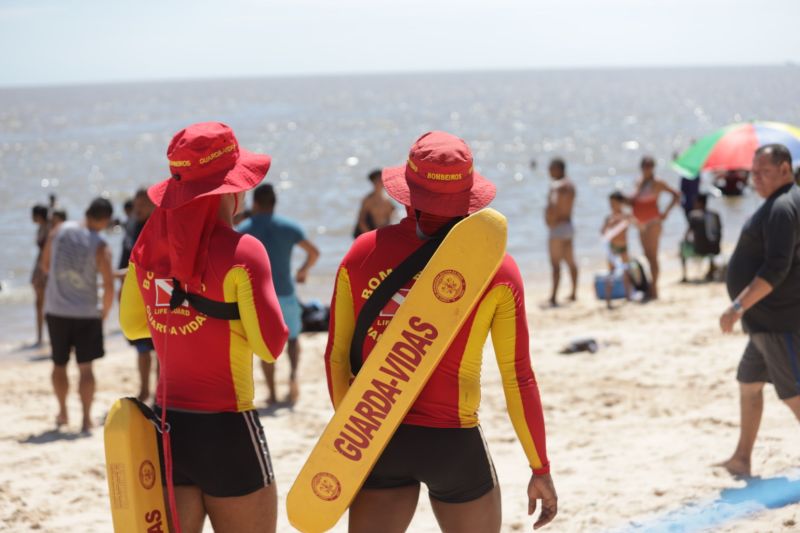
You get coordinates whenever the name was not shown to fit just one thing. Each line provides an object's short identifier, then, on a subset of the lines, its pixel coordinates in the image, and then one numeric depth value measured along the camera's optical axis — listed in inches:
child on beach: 411.5
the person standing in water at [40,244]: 371.2
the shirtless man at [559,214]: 419.5
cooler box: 431.2
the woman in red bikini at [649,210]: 422.6
